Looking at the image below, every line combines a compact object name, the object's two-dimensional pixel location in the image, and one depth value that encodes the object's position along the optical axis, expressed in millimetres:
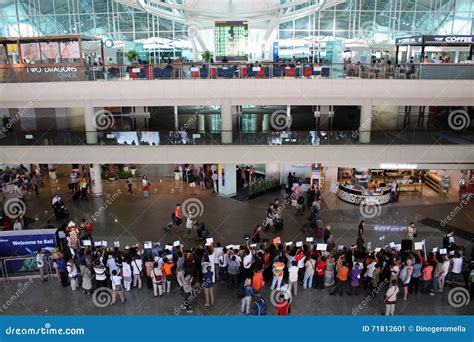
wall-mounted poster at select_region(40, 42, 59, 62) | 20422
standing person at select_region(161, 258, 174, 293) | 12852
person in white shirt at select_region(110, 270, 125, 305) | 12469
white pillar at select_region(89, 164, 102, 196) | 22578
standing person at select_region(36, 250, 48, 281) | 13680
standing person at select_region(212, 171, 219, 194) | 23453
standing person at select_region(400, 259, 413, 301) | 12375
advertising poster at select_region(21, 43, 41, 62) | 20562
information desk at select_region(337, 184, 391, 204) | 21250
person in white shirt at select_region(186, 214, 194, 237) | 17502
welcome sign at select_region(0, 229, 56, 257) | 14289
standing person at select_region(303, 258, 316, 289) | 13002
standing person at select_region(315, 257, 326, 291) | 12922
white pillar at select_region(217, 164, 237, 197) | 22750
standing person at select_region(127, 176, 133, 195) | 23125
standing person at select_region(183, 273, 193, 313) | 12266
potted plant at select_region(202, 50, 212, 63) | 25798
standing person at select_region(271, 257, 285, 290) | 12672
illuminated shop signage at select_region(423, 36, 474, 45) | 19828
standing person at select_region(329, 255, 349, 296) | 12727
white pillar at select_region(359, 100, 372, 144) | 20070
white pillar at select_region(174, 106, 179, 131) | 25109
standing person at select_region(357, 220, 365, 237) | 16425
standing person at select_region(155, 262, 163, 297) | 12641
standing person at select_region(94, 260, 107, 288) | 12867
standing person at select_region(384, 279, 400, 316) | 11477
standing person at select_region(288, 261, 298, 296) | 12609
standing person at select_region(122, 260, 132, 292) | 12844
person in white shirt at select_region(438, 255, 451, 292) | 12578
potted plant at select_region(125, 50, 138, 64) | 23955
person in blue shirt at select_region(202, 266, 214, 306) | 12328
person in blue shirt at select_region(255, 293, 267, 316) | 11062
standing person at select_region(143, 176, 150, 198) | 22500
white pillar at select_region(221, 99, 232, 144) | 20078
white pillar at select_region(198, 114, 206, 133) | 23953
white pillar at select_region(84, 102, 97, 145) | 20531
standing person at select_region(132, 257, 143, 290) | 13086
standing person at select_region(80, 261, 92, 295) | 13031
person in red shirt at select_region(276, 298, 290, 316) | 11188
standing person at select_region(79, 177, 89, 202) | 22047
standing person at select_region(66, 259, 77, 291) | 13086
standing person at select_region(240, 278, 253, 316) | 11688
